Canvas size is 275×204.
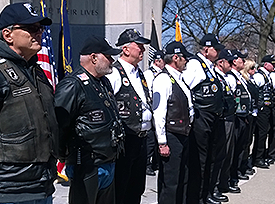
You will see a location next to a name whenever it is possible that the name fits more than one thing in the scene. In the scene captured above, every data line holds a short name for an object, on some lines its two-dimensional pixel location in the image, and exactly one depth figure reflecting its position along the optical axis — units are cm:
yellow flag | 1169
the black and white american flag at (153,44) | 989
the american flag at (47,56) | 571
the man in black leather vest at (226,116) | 599
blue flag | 630
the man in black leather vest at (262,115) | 831
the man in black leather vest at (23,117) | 243
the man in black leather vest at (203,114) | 526
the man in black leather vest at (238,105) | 661
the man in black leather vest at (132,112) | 407
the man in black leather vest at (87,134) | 320
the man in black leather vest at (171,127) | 452
